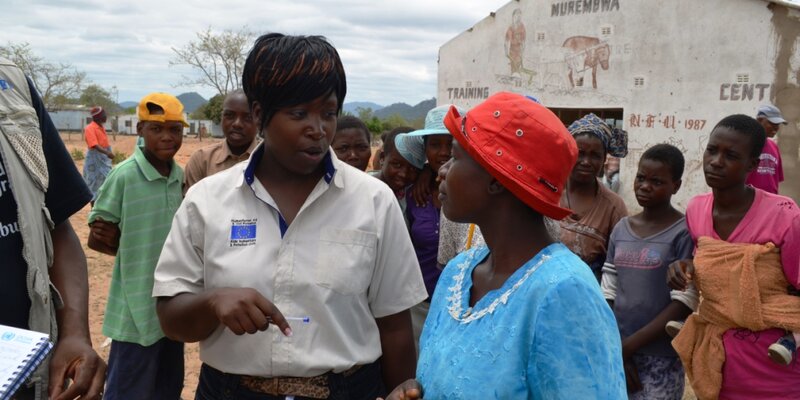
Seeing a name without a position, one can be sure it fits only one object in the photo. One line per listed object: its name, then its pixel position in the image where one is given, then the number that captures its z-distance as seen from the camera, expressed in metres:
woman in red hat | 1.39
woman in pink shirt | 2.85
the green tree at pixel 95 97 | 56.91
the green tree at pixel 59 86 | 42.27
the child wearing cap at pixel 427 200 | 3.37
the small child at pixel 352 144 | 4.02
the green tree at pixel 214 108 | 37.59
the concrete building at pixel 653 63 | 10.67
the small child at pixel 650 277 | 3.16
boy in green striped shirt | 3.31
